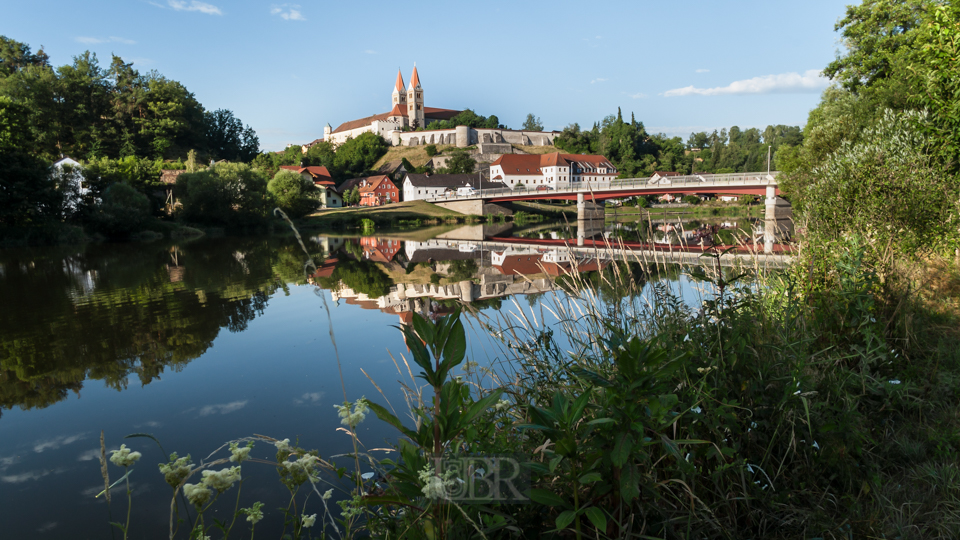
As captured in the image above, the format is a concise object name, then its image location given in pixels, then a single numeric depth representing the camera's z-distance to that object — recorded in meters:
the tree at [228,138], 70.25
